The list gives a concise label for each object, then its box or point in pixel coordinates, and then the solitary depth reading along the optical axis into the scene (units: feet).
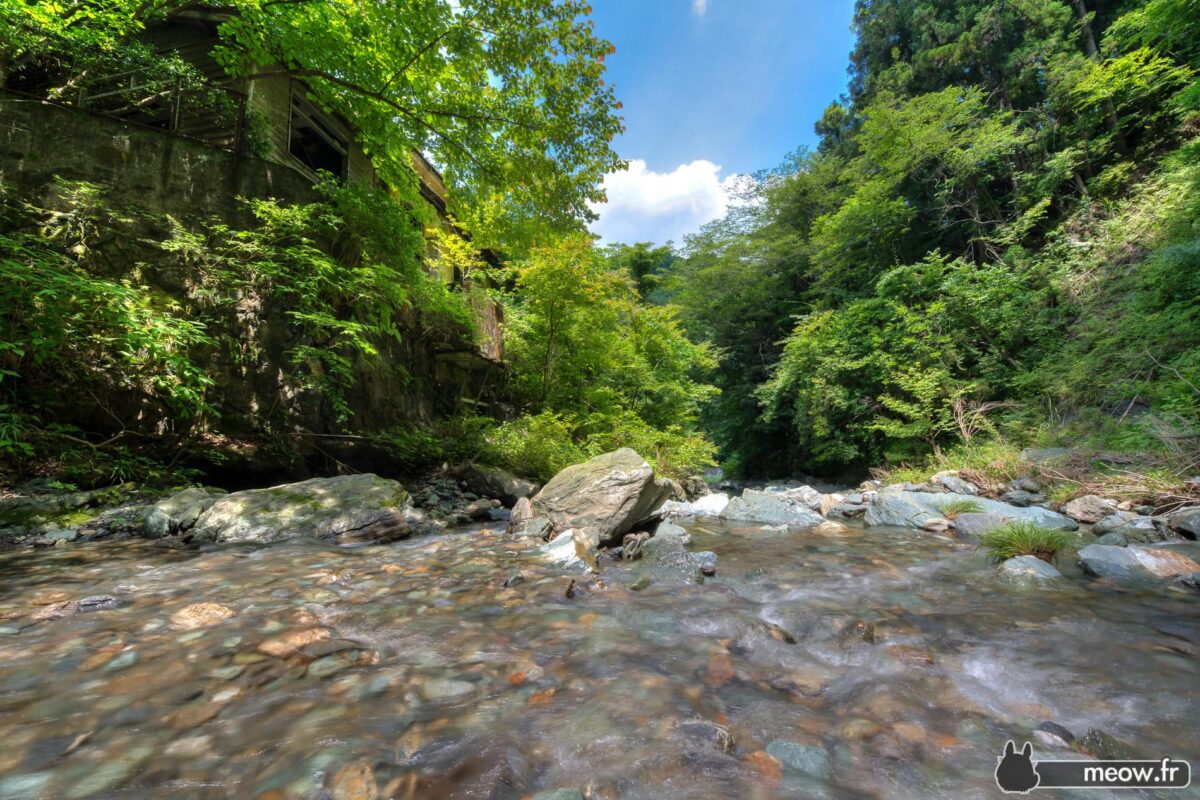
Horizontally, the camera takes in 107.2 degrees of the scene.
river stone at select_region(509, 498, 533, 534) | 17.81
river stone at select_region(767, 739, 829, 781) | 4.89
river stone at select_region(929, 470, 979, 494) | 26.22
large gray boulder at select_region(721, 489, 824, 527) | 22.77
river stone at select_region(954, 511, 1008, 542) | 17.42
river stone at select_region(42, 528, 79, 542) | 12.83
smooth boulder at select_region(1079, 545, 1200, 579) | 11.39
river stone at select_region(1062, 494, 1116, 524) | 18.12
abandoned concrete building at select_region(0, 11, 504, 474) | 18.34
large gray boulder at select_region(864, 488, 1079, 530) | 18.75
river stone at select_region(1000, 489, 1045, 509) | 22.70
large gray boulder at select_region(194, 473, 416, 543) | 14.56
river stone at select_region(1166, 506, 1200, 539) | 14.52
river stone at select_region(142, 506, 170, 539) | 13.97
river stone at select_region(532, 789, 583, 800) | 4.30
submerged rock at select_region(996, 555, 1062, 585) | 11.55
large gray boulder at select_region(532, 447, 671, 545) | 17.12
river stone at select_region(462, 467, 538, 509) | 25.34
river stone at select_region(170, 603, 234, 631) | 7.70
